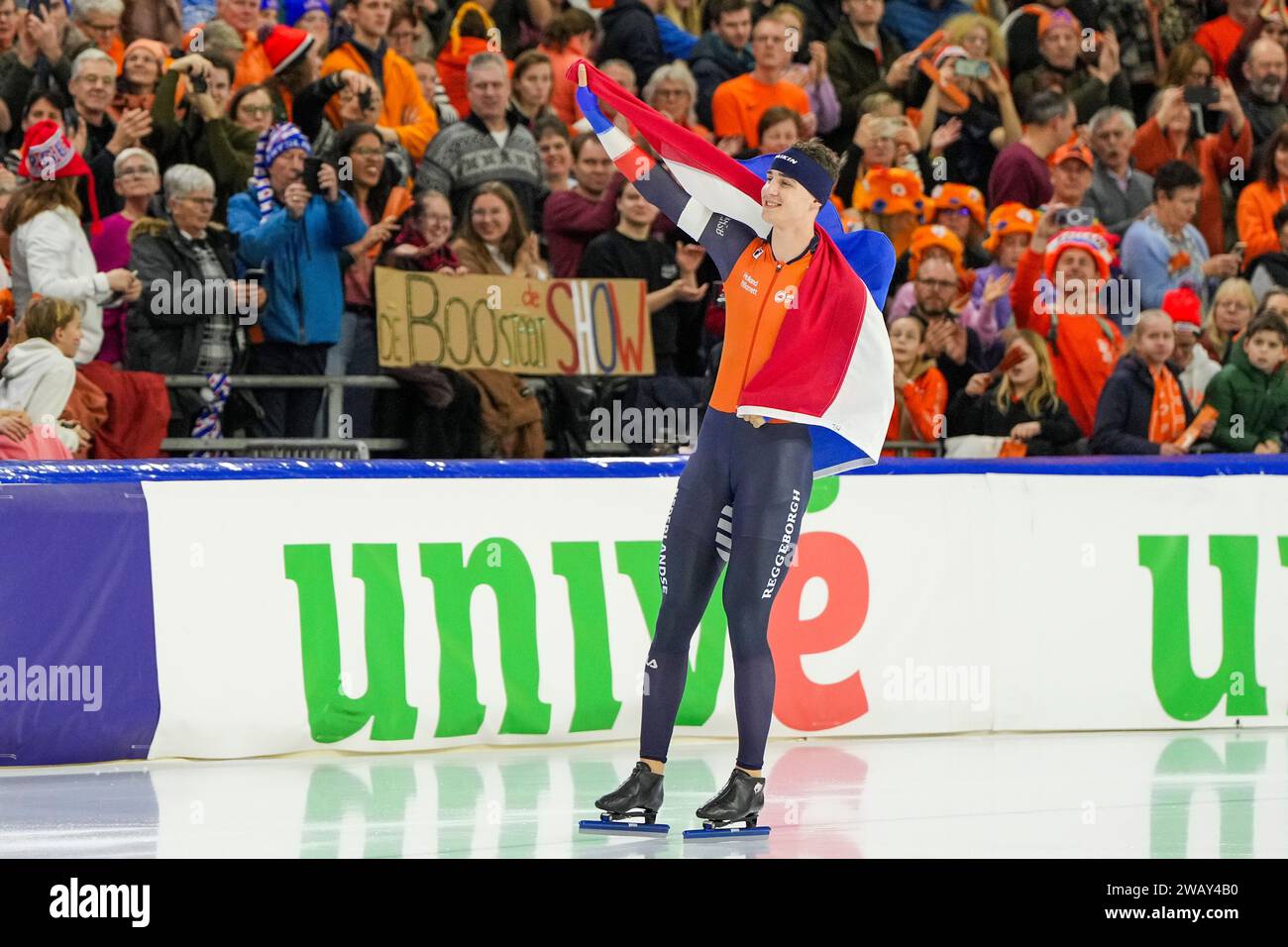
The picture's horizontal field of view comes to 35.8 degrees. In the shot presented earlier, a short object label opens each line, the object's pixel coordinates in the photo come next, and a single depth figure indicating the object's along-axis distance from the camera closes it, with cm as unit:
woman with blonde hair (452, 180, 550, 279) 1138
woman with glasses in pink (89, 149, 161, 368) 1049
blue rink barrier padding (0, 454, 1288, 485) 837
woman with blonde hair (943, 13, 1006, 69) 1467
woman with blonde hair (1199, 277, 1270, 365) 1308
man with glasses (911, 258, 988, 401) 1212
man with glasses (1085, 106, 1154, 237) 1396
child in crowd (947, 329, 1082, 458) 1166
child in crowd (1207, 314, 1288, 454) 1202
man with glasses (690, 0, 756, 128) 1376
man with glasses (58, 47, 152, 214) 1080
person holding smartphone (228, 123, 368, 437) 1070
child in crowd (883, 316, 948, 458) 1184
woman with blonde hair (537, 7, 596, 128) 1302
